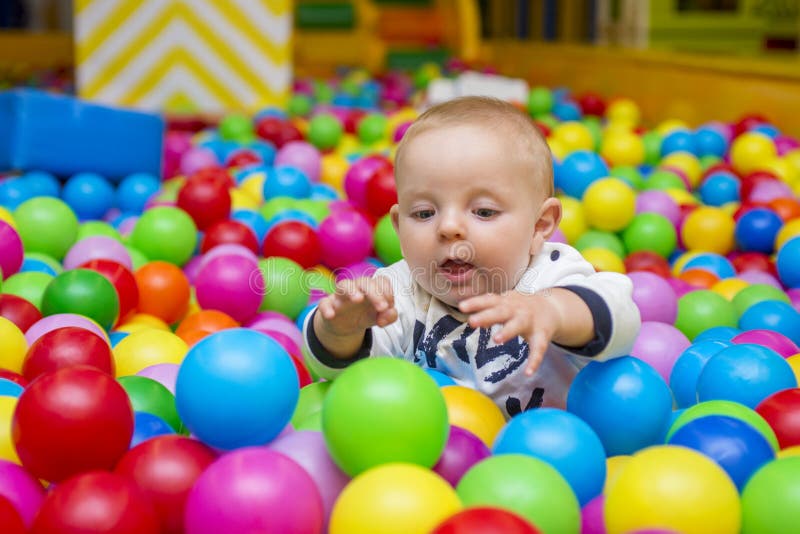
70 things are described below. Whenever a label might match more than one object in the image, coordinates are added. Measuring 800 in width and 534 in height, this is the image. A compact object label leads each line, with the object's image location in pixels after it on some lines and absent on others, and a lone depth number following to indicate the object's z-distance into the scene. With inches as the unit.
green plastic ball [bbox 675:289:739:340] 56.7
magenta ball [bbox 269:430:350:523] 32.4
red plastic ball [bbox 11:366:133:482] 32.4
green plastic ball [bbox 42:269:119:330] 53.3
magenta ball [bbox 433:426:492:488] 33.0
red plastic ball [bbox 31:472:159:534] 28.3
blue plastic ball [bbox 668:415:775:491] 34.4
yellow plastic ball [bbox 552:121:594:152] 100.7
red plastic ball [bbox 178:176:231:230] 74.9
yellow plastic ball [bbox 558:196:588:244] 74.4
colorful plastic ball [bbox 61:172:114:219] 85.1
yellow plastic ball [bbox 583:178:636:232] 73.7
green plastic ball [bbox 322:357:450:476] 31.1
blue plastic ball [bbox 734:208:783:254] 71.1
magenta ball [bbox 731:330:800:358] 48.9
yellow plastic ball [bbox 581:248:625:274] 64.7
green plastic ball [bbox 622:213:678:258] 73.9
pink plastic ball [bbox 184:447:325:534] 28.7
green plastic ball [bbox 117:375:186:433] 39.5
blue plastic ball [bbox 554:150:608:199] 81.3
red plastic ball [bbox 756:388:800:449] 37.9
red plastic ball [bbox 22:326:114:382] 42.8
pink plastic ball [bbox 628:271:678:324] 55.3
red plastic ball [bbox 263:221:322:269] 67.3
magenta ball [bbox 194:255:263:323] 60.2
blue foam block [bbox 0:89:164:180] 87.6
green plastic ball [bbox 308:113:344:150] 113.7
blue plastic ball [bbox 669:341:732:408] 46.1
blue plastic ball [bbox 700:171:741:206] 85.7
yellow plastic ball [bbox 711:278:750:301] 61.9
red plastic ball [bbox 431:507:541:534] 25.5
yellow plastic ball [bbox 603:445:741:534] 29.7
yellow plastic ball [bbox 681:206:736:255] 73.5
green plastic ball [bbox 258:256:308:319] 62.6
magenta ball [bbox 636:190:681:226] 78.2
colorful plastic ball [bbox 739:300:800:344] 54.0
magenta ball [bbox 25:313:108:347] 50.3
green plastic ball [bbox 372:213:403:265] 67.7
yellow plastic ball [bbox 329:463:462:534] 27.8
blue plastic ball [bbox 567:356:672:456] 38.0
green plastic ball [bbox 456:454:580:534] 29.1
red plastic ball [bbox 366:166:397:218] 72.8
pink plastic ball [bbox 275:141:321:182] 96.7
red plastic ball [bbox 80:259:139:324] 57.6
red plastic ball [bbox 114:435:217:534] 31.8
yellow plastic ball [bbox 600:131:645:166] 101.4
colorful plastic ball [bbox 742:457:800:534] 30.3
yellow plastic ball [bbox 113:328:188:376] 47.8
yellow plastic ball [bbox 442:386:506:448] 37.1
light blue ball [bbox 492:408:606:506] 33.4
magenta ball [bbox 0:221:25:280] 59.5
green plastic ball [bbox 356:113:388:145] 117.0
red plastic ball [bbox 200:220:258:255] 69.9
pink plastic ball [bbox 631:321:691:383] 48.9
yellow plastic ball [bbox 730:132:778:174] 91.1
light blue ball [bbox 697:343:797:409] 42.1
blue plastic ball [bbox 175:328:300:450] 33.2
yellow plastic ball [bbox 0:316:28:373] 47.6
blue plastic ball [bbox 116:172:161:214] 86.7
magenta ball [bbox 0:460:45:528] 32.3
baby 38.4
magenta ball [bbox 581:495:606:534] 31.9
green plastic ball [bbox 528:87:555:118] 131.8
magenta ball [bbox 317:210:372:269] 68.7
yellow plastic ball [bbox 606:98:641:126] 131.3
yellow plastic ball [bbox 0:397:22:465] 36.4
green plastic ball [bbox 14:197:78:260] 67.8
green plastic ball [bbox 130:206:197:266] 68.3
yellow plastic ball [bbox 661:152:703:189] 93.9
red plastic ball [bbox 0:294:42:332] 52.8
